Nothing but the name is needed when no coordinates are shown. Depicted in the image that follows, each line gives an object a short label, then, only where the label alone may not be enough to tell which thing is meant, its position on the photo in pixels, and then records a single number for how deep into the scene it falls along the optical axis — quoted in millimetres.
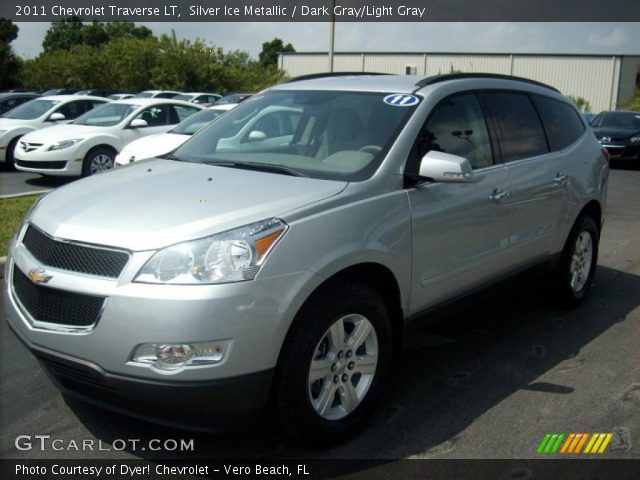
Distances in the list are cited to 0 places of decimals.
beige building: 48156
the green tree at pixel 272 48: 94500
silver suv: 2902
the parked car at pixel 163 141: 10369
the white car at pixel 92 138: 11766
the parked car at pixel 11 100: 18281
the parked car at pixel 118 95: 27406
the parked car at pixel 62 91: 29191
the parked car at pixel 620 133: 17703
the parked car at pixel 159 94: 27766
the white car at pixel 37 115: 14094
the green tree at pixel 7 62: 44906
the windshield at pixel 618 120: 18969
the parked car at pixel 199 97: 27375
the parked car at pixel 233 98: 24022
